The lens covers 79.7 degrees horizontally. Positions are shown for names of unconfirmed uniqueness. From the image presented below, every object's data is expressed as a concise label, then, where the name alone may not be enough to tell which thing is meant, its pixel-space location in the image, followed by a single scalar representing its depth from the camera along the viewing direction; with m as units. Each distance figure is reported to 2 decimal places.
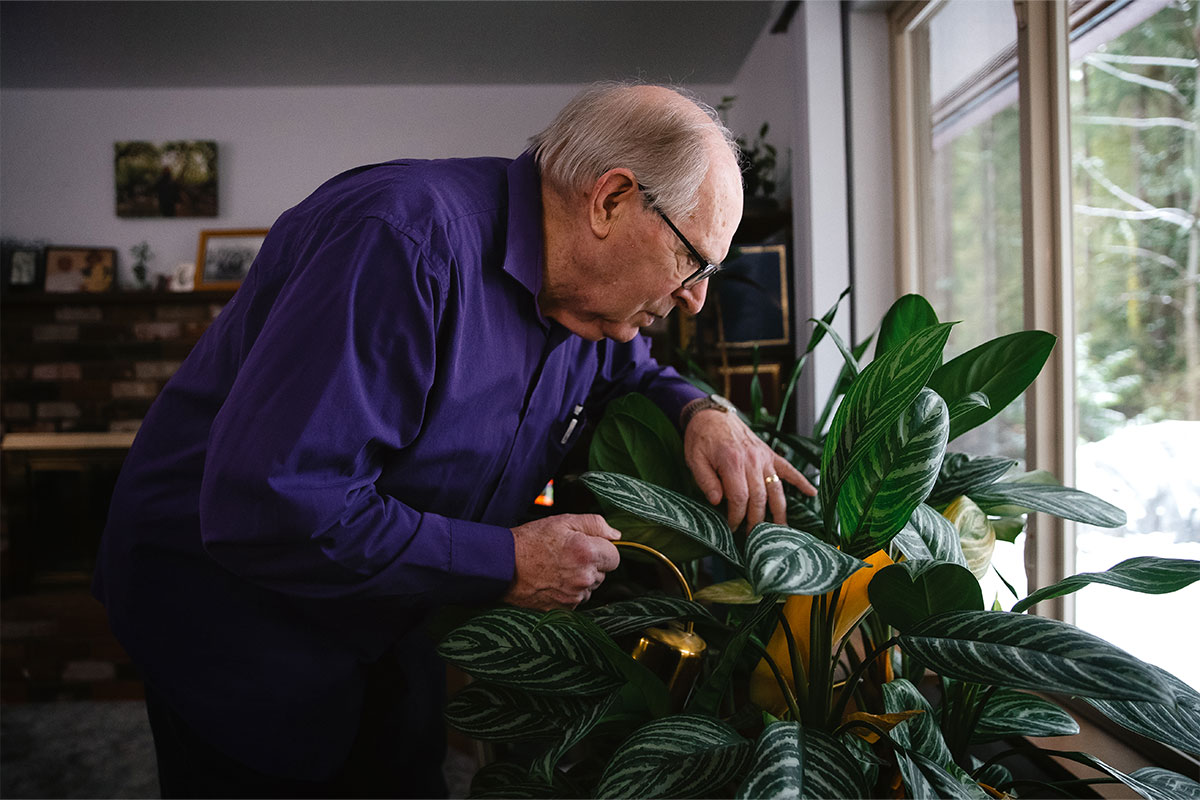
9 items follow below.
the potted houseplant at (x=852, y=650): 0.55
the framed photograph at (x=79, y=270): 4.02
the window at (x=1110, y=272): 1.30
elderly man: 0.74
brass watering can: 0.77
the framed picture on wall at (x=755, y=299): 2.40
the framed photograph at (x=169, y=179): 4.03
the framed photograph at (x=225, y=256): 4.03
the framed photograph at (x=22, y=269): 4.01
